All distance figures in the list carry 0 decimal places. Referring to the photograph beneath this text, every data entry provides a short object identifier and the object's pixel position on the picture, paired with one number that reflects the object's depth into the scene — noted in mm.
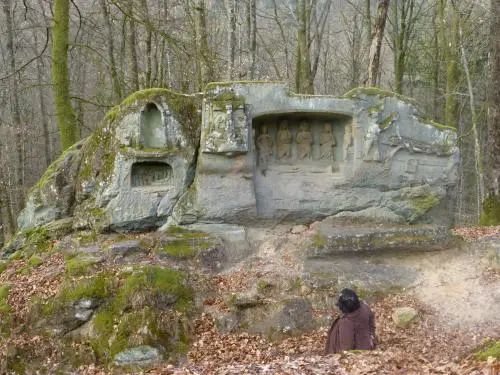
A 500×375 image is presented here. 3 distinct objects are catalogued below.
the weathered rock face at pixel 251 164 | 9633
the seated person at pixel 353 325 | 6000
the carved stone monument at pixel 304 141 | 10715
